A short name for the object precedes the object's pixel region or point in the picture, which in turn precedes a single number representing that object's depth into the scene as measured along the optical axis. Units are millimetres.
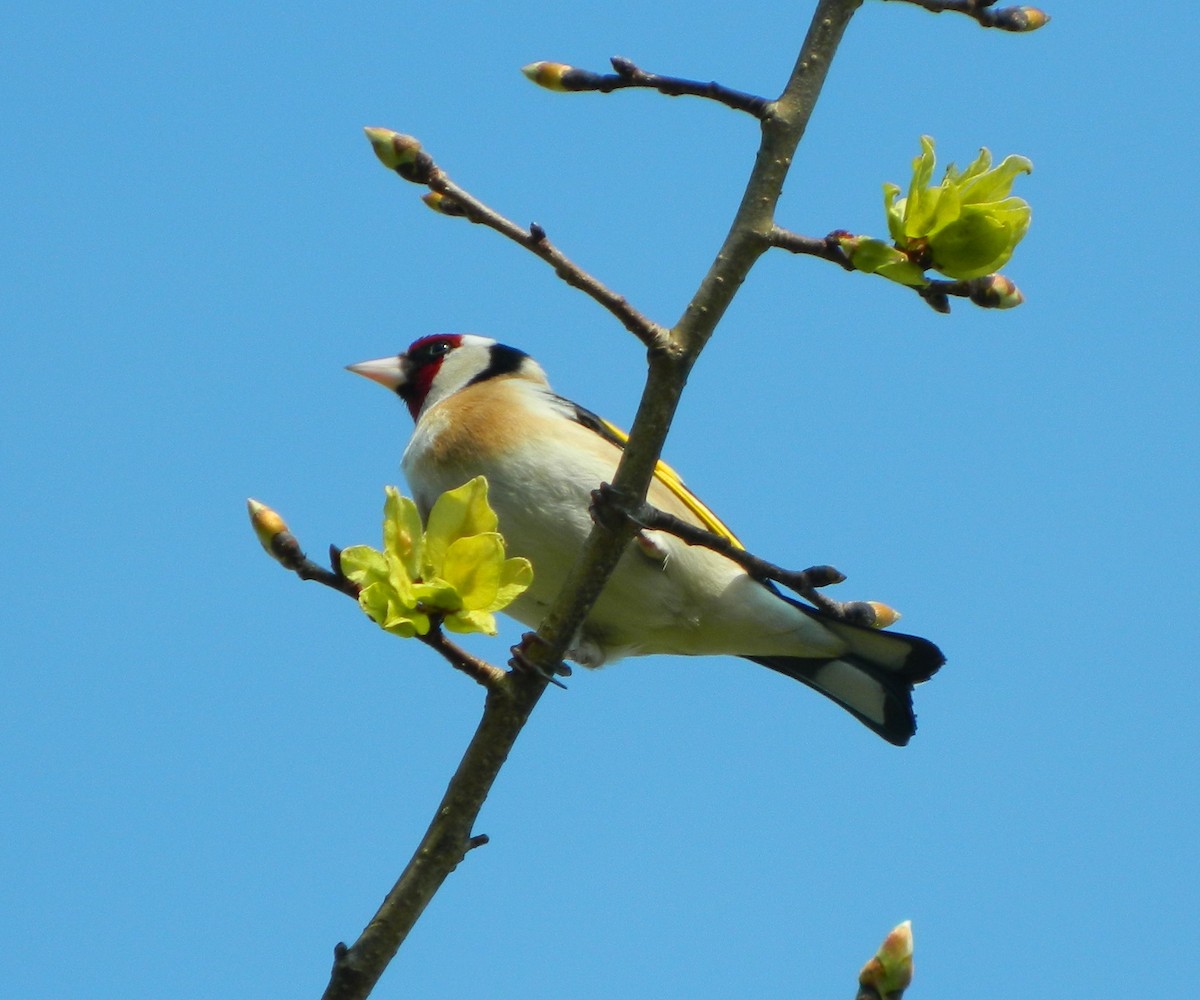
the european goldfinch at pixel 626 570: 8367
